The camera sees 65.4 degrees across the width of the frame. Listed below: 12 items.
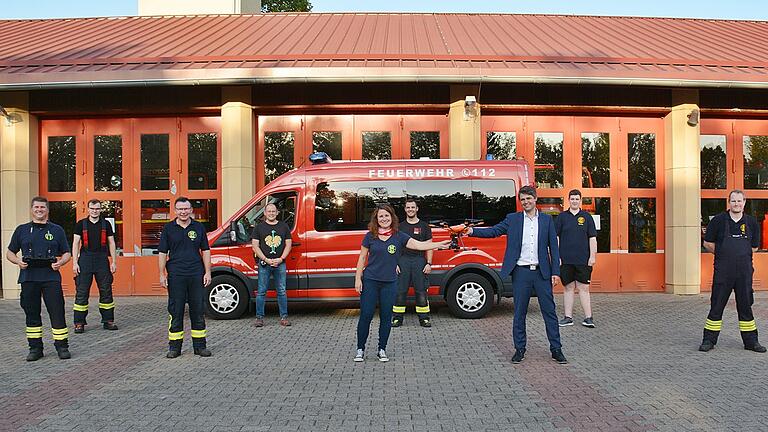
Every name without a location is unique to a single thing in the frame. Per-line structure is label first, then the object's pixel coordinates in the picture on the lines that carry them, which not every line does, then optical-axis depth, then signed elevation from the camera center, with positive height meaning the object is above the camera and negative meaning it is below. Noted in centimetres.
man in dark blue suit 668 -56
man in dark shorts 870 -48
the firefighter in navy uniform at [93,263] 888 -64
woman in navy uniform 659 -56
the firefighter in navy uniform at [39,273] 707 -62
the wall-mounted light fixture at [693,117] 1277 +204
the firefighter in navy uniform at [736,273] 715 -73
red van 957 -14
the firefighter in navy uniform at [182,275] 711 -67
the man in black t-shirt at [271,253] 902 -53
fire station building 1263 +177
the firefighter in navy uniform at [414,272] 900 -84
